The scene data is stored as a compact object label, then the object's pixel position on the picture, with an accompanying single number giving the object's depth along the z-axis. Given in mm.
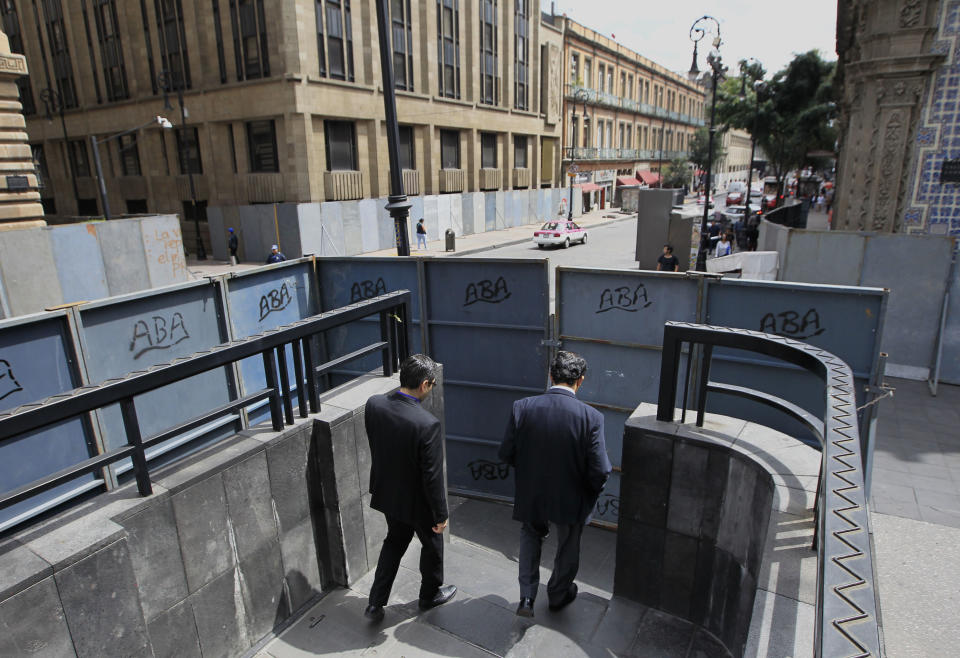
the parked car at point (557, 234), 29234
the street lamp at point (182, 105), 24188
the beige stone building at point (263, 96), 24859
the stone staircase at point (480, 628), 3549
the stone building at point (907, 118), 10680
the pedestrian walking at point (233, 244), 25359
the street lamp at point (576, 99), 46944
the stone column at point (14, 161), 14750
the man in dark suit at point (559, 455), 3494
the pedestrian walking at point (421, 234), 28844
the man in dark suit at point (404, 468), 3406
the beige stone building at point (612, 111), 49156
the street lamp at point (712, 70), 18359
